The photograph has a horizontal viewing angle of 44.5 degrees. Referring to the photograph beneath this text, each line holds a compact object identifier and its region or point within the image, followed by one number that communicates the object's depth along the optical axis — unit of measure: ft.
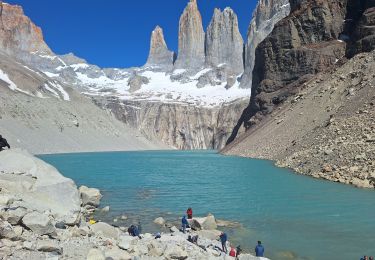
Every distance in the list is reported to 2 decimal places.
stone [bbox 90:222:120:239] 56.95
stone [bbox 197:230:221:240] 68.44
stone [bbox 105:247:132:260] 46.27
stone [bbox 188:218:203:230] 73.75
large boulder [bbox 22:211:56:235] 50.14
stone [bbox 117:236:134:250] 50.38
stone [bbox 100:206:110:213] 90.56
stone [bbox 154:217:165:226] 78.37
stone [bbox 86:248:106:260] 44.37
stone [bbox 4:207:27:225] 50.60
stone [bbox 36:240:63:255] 45.63
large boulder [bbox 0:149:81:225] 65.57
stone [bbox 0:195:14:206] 59.16
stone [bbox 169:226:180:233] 71.14
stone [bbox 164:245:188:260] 50.70
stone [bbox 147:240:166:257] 50.75
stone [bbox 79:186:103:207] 95.76
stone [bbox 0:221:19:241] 46.65
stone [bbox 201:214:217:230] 73.82
